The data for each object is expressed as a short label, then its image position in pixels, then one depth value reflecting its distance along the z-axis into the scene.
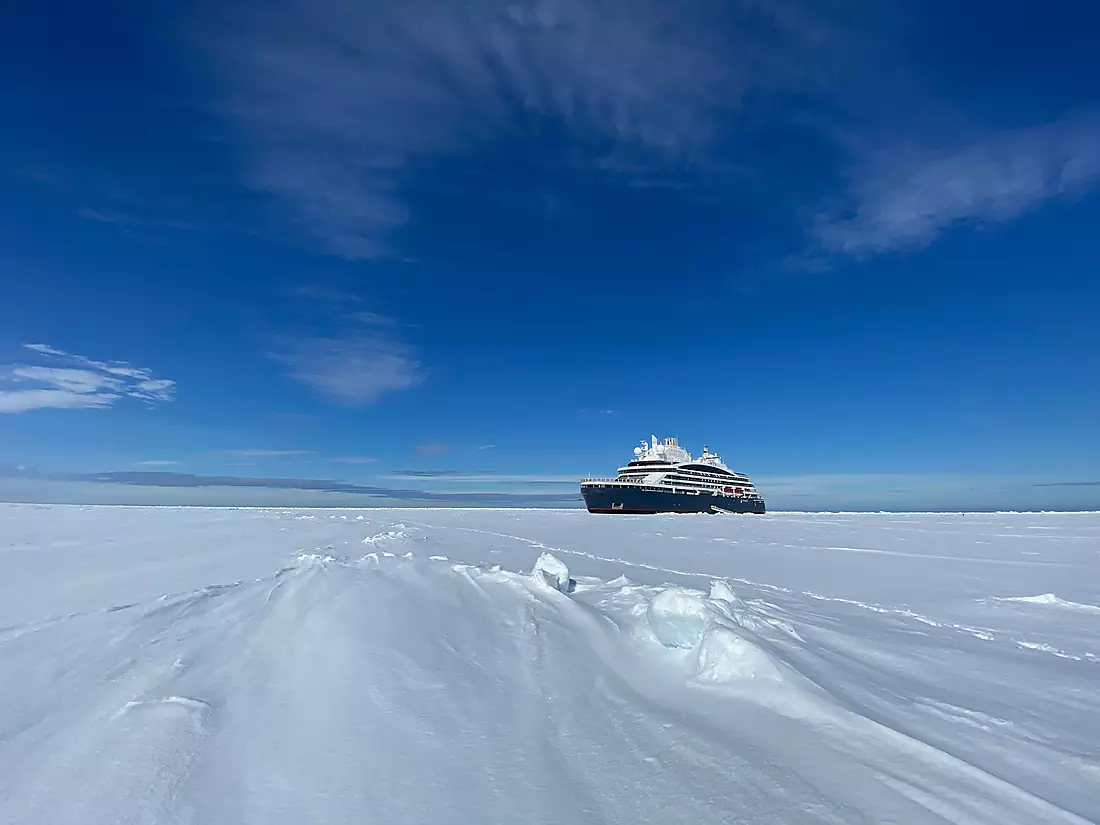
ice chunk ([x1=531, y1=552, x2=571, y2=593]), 8.55
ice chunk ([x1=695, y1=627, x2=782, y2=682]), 4.50
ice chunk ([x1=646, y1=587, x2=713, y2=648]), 5.47
